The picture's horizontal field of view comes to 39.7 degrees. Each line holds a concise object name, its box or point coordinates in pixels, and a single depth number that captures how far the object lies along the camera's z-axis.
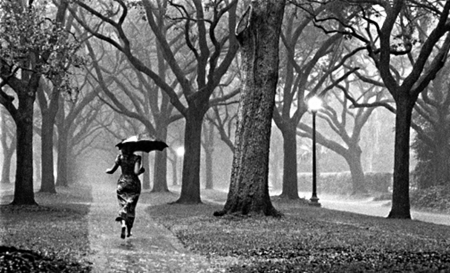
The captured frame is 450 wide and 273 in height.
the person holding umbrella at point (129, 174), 14.05
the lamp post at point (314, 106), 27.48
